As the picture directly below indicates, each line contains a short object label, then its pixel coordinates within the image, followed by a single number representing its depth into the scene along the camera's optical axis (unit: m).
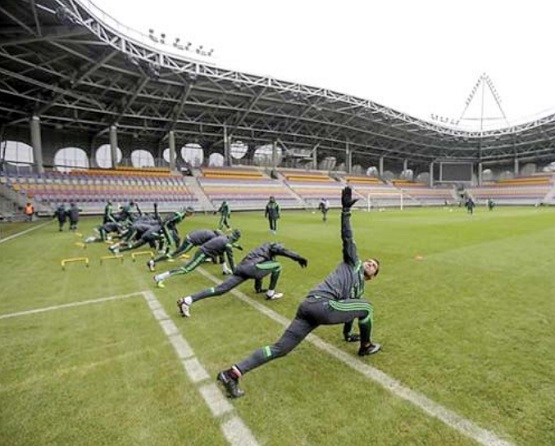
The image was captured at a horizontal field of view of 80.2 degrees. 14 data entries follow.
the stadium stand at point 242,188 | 45.69
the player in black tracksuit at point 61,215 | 20.92
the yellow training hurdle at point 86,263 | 10.18
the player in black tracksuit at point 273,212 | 18.57
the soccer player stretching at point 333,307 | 3.55
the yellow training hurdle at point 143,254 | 12.19
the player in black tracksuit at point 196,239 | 8.87
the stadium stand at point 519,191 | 61.94
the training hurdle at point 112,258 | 11.08
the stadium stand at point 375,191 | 58.50
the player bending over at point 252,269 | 5.97
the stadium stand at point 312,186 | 52.12
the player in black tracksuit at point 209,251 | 7.59
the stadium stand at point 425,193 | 67.19
